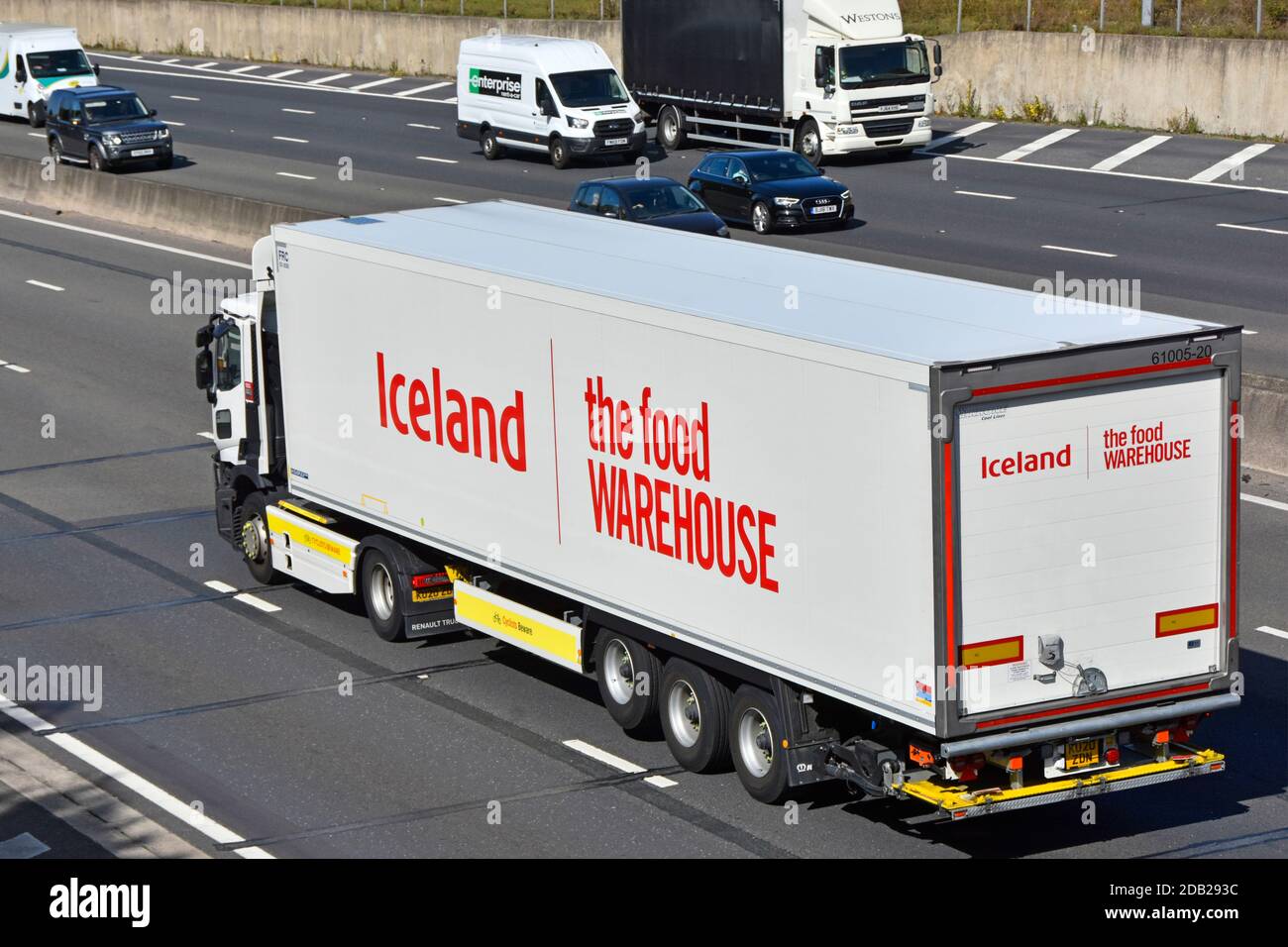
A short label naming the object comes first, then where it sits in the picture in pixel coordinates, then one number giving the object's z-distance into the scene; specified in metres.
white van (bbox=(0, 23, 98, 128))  50.56
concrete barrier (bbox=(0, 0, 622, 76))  59.16
